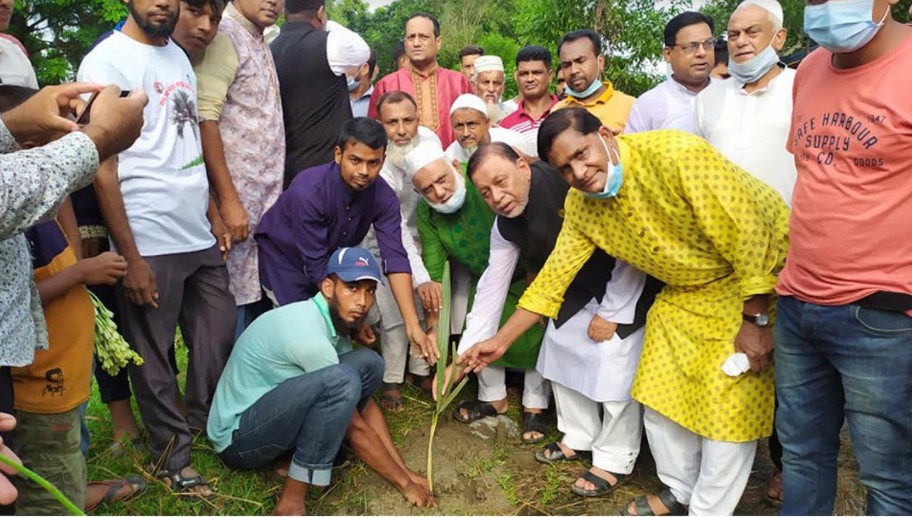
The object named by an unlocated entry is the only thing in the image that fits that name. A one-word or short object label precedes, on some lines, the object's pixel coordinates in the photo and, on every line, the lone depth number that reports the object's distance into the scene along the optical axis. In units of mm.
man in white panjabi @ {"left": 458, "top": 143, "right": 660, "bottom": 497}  3182
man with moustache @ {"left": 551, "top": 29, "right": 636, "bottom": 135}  4332
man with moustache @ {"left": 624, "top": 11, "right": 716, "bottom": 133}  3918
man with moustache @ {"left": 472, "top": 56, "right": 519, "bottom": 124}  5105
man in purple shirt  3291
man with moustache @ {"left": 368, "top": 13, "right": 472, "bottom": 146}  4895
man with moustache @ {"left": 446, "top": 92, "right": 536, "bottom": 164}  4121
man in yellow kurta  2553
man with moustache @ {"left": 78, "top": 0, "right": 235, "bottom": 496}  2783
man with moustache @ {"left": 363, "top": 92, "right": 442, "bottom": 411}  3916
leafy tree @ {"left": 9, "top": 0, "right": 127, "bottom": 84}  17969
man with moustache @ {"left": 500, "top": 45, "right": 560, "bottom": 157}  4793
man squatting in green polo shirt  2963
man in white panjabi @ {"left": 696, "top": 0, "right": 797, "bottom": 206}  3098
